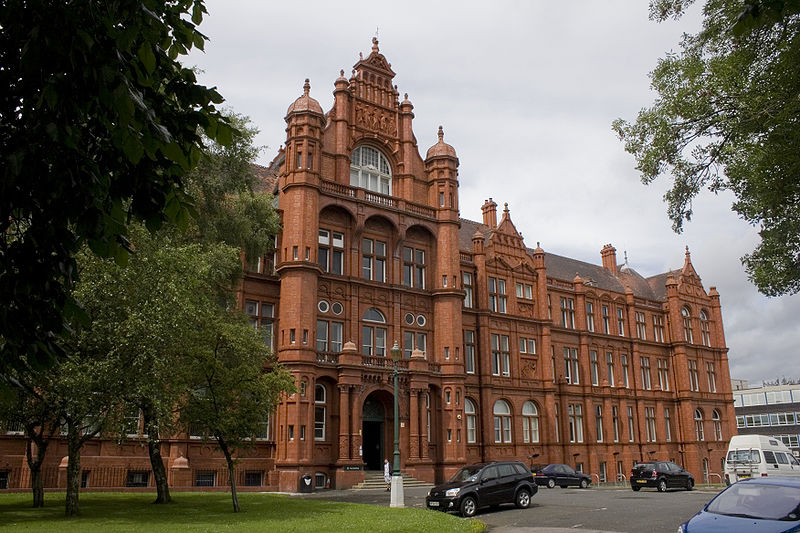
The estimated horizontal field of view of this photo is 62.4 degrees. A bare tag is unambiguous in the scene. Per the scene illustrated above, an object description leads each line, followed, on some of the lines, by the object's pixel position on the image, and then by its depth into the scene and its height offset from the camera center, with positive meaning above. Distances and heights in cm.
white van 2975 -128
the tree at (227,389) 2091 +147
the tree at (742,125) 1472 +726
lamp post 2228 -180
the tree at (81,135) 535 +257
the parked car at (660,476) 3341 -220
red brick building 3394 +612
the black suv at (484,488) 2181 -182
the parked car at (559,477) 3894 -254
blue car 962 -119
